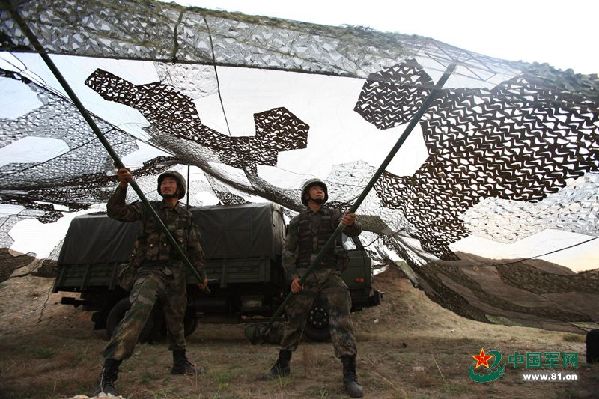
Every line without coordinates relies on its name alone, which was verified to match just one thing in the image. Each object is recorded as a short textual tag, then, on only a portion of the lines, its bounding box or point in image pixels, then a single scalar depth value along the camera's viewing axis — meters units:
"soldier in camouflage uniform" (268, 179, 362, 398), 3.49
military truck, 6.36
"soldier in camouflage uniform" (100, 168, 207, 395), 3.20
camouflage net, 2.82
